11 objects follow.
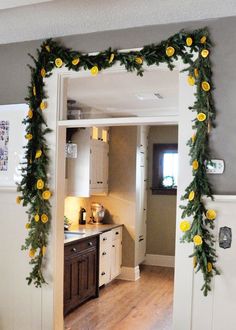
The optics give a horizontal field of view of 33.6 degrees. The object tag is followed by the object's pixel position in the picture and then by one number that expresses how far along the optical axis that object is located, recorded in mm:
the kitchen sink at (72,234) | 4946
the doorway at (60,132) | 3191
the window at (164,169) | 7242
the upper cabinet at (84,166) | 5609
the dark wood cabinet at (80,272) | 4570
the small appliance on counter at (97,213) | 6258
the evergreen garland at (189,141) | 2723
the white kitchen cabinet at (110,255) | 5578
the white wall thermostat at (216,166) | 2740
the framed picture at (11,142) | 3391
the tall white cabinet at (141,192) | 6527
